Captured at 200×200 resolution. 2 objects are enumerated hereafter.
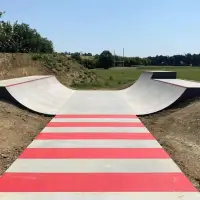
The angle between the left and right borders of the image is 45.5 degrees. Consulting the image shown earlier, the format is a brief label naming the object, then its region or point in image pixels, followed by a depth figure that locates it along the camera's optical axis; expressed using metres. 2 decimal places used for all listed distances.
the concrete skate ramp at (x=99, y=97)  9.92
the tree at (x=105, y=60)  77.65
